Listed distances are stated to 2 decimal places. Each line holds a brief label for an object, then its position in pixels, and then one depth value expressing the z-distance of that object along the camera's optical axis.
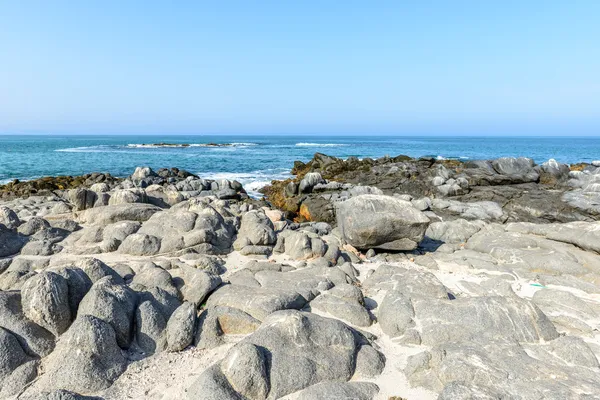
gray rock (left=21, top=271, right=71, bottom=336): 5.74
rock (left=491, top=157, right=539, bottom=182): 23.83
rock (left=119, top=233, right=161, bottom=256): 10.14
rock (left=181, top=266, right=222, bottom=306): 7.28
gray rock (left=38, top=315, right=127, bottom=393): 5.04
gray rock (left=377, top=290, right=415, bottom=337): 6.57
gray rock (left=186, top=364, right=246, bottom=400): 4.68
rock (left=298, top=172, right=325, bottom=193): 22.55
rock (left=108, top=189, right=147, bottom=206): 12.97
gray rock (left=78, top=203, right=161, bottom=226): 11.73
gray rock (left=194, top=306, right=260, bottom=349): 6.17
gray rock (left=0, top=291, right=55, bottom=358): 5.50
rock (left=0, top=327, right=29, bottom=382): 5.07
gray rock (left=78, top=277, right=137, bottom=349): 5.84
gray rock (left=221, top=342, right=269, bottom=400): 4.86
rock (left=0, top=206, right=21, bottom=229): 10.98
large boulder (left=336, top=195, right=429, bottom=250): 10.79
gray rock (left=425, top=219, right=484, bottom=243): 13.16
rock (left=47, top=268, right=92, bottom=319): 6.11
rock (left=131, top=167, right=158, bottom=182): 27.58
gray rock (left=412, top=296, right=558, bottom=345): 6.20
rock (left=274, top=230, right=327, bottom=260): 10.59
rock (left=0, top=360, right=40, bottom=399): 4.90
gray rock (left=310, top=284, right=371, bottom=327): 6.94
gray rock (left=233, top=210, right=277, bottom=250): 11.11
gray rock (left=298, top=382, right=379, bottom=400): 4.82
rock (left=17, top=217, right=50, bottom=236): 10.89
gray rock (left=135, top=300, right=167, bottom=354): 5.96
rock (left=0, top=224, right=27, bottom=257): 9.86
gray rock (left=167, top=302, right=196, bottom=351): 5.95
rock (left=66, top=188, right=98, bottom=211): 12.76
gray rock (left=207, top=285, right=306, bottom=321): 6.69
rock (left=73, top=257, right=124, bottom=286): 7.35
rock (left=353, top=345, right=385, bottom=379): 5.49
